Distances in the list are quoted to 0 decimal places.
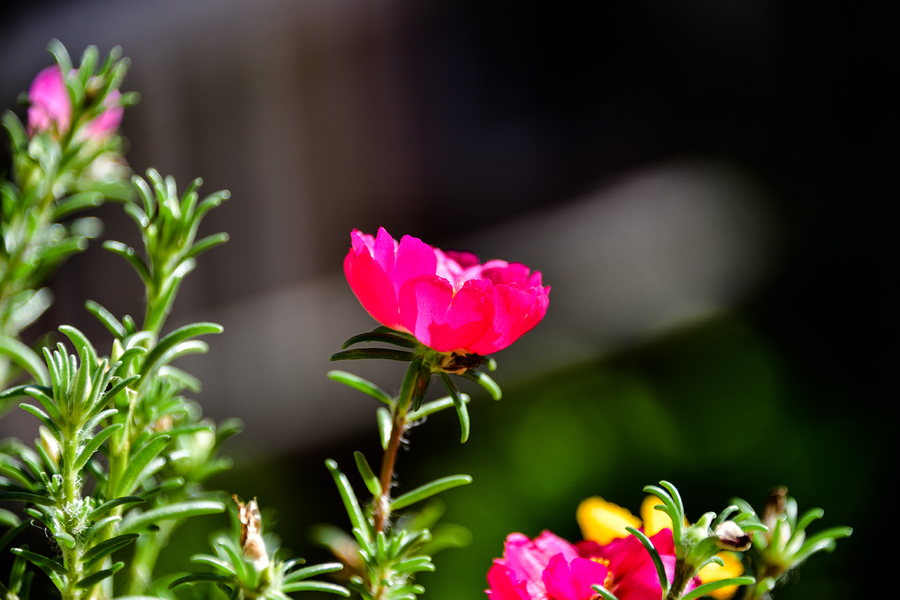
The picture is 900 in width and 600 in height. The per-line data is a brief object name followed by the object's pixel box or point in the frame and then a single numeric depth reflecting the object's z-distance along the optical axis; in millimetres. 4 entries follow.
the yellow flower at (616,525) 513
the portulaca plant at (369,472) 484
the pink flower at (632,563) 489
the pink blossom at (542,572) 484
